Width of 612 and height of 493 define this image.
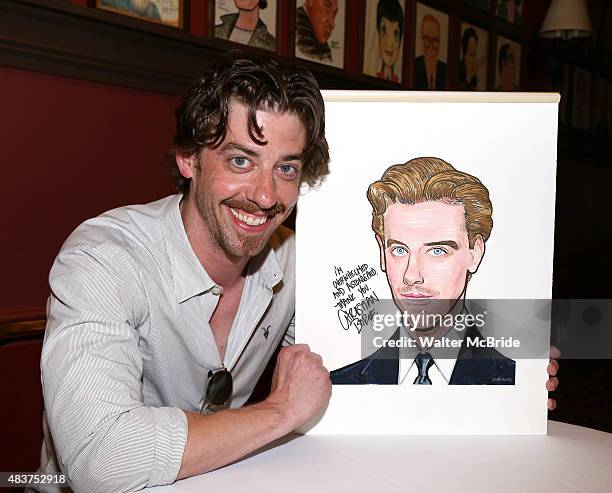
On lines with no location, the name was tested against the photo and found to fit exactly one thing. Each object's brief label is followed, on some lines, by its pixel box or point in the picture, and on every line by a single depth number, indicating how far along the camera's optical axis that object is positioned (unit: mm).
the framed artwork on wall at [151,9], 2340
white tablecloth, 1064
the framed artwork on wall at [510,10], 5028
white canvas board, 1300
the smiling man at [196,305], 1082
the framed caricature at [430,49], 4172
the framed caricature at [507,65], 5070
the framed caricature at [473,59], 4629
